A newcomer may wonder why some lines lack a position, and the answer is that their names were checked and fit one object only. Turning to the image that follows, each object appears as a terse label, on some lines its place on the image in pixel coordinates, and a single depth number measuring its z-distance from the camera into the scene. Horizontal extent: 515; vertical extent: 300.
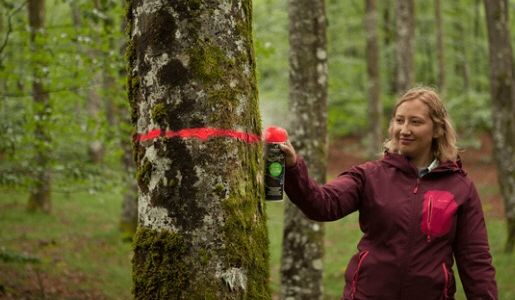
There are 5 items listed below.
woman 3.13
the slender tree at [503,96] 10.09
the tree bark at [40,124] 7.54
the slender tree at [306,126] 6.62
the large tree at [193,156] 2.45
